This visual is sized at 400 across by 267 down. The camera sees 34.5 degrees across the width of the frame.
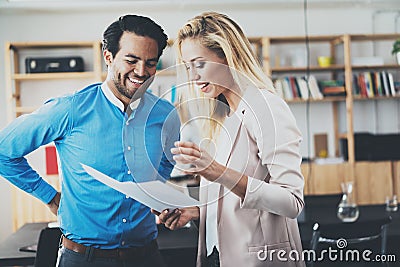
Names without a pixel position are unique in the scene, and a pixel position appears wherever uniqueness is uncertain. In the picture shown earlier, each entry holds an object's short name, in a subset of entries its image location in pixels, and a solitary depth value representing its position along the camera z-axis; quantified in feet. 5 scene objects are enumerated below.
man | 6.93
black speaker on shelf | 8.70
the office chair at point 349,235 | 8.70
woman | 6.71
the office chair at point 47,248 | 7.41
